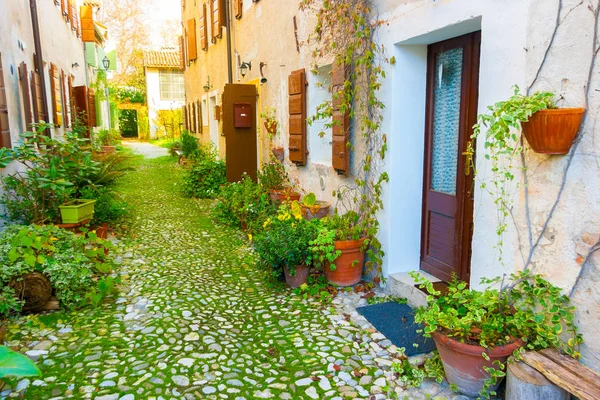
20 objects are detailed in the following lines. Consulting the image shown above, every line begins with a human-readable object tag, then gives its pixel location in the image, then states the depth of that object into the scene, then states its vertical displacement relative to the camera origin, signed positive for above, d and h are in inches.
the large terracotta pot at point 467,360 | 98.3 -52.6
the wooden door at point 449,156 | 138.2 -8.6
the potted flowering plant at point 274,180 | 261.3 -28.6
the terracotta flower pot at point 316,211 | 205.3 -36.4
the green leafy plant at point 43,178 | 194.4 -19.3
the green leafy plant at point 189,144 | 529.7 -12.7
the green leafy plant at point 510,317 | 95.8 -42.8
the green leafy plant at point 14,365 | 55.7 -28.9
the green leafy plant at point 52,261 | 149.0 -43.8
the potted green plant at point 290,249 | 170.7 -44.8
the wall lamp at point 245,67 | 335.8 +50.0
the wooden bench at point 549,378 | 83.0 -47.8
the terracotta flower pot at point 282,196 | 241.0 -34.6
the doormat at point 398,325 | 128.3 -60.7
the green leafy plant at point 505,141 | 94.8 -2.5
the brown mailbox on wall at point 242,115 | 320.5 +13.0
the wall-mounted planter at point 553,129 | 90.2 +0.0
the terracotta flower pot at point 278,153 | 274.2 -12.4
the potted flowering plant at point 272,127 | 275.9 +3.8
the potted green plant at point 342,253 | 168.9 -45.6
